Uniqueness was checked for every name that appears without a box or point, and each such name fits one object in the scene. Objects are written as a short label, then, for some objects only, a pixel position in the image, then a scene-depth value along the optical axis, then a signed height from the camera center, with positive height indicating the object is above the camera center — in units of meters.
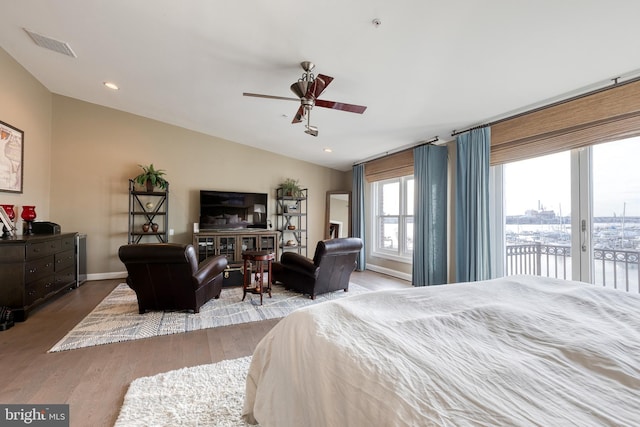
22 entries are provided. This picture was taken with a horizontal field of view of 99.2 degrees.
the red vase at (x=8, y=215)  3.26 +0.02
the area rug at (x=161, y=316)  2.67 -1.15
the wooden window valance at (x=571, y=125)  2.47 +1.00
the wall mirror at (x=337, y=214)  7.02 +0.12
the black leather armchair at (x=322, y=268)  3.78 -0.72
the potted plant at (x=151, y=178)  4.99 +0.73
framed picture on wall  3.41 +0.78
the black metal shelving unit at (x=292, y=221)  6.52 -0.07
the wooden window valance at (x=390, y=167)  5.13 +1.07
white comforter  0.68 -0.45
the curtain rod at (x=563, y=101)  2.47 +1.26
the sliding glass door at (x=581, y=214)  2.67 +0.07
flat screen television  5.68 +0.18
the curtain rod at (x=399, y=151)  4.49 +1.33
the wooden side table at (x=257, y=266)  3.71 -0.68
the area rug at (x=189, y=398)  1.57 -1.17
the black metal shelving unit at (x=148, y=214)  5.11 +0.07
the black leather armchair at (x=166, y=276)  2.91 -0.66
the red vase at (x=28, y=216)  3.72 +0.01
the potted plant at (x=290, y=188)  6.40 +0.71
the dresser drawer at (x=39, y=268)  3.09 -0.62
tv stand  5.40 -0.50
